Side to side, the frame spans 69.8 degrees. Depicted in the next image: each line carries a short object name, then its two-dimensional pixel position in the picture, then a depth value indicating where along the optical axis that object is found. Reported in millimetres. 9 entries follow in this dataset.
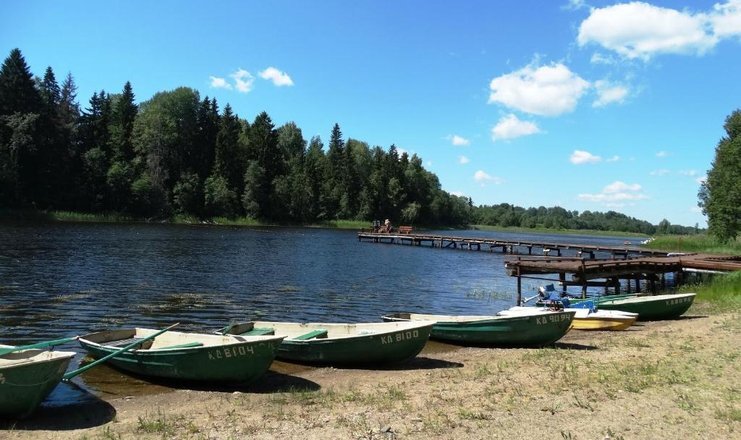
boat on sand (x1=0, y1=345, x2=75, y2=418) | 8359
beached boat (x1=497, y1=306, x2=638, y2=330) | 17141
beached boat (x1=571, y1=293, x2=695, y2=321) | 18859
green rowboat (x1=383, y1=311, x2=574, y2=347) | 14039
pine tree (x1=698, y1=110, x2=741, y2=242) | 50938
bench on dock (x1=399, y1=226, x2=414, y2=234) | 81250
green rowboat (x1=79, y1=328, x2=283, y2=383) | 10297
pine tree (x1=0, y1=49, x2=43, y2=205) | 70062
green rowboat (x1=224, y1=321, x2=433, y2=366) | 12055
